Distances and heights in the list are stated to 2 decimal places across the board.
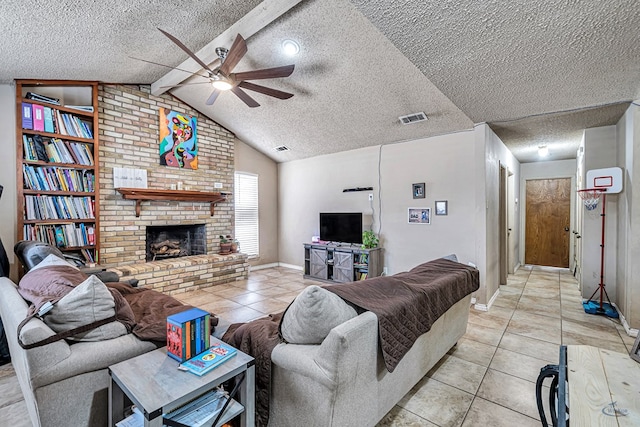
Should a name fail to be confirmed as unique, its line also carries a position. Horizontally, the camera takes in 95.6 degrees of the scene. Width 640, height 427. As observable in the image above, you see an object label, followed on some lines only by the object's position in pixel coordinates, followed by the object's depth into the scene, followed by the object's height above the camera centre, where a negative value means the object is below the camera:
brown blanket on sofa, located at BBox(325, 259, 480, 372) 1.60 -0.57
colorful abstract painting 4.90 +1.26
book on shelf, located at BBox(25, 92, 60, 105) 3.58 +1.46
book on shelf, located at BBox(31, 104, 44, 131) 3.56 +1.20
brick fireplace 4.29 +0.16
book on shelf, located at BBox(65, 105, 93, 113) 3.94 +1.45
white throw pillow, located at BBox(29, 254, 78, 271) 2.31 -0.40
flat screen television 5.18 -0.31
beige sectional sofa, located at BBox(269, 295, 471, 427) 1.30 -0.84
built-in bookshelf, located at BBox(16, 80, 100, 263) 3.50 +0.63
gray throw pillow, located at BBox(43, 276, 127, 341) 1.46 -0.51
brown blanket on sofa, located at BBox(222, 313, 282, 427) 1.53 -0.76
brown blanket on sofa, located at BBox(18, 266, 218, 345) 1.67 -0.59
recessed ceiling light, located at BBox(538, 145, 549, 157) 5.11 +1.06
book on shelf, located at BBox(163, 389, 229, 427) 1.18 -0.86
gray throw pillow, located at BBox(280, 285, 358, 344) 1.43 -0.53
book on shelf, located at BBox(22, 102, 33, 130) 3.47 +1.17
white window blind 6.12 -0.01
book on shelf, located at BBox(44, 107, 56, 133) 3.65 +1.18
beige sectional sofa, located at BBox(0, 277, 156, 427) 1.32 -0.77
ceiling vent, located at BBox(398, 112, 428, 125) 4.02 +1.31
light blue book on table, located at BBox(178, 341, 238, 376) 1.30 -0.70
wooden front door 6.21 -0.29
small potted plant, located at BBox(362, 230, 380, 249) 4.92 -0.51
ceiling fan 2.70 +1.40
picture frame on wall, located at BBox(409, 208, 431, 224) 4.59 -0.09
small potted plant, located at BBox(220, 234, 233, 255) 5.49 -0.63
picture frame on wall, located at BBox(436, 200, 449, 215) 4.38 +0.04
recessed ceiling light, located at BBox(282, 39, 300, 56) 3.21 +1.84
